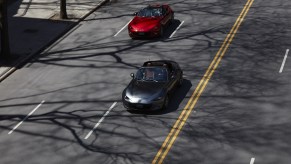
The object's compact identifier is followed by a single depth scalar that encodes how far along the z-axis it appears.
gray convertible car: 23.16
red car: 31.77
